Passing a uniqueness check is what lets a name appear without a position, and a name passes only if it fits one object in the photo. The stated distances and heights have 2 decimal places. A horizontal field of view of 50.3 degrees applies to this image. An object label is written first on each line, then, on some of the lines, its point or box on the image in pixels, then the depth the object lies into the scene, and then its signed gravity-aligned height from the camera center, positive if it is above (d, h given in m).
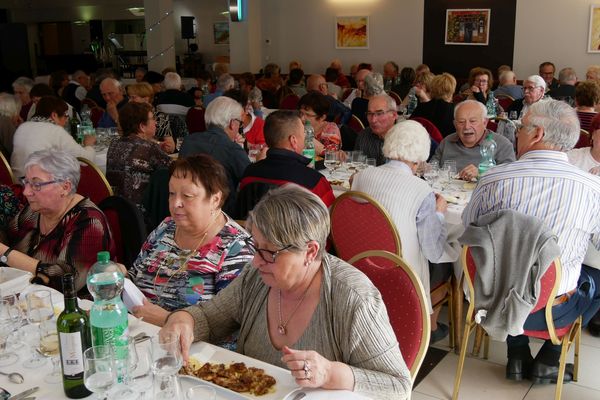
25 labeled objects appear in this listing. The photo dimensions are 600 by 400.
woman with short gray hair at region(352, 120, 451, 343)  3.24 -0.70
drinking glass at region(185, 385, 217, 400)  1.63 -0.83
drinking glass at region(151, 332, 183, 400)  1.70 -0.81
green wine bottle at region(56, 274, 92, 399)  1.76 -0.77
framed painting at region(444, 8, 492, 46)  11.90 +0.54
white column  12.91 +0.53
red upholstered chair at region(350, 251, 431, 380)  2.06 -0.81
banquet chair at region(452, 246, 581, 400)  2.76 -1.19
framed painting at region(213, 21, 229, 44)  17.30 +0.73
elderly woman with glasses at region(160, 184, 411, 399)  1.75 -0.75
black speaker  17.16 +0.86
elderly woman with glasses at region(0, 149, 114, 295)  2.85 -0.74
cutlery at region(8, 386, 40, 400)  1.77 -0.91
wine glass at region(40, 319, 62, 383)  1.89 -0.88
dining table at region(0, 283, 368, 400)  1.71 -0.89
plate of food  1.74 -0.88
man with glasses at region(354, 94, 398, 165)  5.00 -0.53
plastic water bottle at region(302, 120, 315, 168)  4.89 -0.67
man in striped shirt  2.88 -0.63
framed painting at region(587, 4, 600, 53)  10.70 +0.39
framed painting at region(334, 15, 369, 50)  13.39 +0.53
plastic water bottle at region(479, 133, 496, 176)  4.42 -0.68
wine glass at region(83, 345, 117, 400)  1.67 -0.79
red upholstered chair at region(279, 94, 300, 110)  9.17 -0.62
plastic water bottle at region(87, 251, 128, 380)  1.80 -0.71
